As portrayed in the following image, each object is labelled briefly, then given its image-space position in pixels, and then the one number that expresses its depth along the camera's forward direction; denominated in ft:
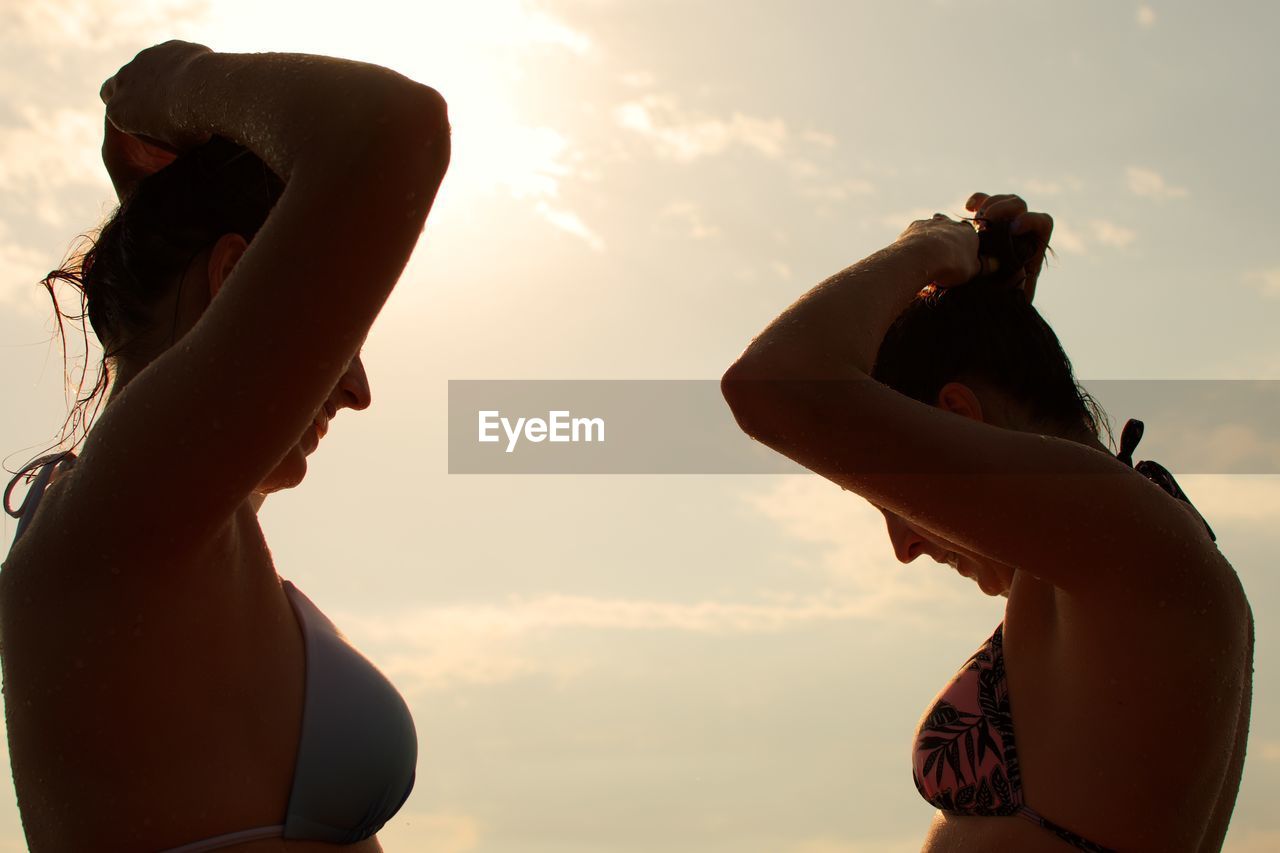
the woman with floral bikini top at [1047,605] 5.52
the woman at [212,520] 4.90
